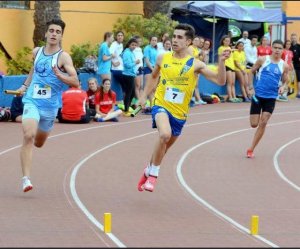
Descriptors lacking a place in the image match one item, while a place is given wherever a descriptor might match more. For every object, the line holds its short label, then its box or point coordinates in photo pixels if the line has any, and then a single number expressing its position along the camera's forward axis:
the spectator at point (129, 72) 21.34
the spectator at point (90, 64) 22.09
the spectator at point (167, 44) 22.14
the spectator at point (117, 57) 21.30
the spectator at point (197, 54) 22.52
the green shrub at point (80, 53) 23.98
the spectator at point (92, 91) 20.05
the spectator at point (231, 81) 25.81
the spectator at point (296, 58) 28.56
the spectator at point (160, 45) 22.66
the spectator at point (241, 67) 25.98
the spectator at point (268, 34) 28.34
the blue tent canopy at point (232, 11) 28.05
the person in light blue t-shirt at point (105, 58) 20.97
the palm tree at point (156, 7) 28.42
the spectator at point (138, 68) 21.80
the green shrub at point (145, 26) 26.12
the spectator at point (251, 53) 27.45
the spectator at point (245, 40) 27.56
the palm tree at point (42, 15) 24.03
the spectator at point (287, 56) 27.31
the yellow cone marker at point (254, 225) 9.00
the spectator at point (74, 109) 19.11
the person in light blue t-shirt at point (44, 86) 10.75
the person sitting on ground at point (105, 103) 19.75
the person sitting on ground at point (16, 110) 18.80
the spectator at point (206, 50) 24.67
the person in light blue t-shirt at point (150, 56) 22.55
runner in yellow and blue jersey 10.62
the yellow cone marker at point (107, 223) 8.81
